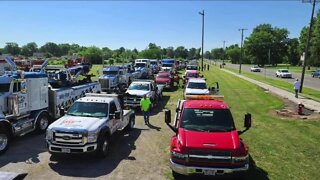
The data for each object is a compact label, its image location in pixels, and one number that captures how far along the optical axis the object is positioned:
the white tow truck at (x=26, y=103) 9.74
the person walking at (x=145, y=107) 12.73
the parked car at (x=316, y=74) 45.72
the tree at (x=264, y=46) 109.31
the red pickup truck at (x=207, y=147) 6.35
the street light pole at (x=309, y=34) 22.59
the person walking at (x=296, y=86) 20.92
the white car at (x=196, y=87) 17.64
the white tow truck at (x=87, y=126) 7.95
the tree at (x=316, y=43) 64.94
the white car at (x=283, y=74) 44.30
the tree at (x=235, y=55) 140.87
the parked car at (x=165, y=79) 24.91
